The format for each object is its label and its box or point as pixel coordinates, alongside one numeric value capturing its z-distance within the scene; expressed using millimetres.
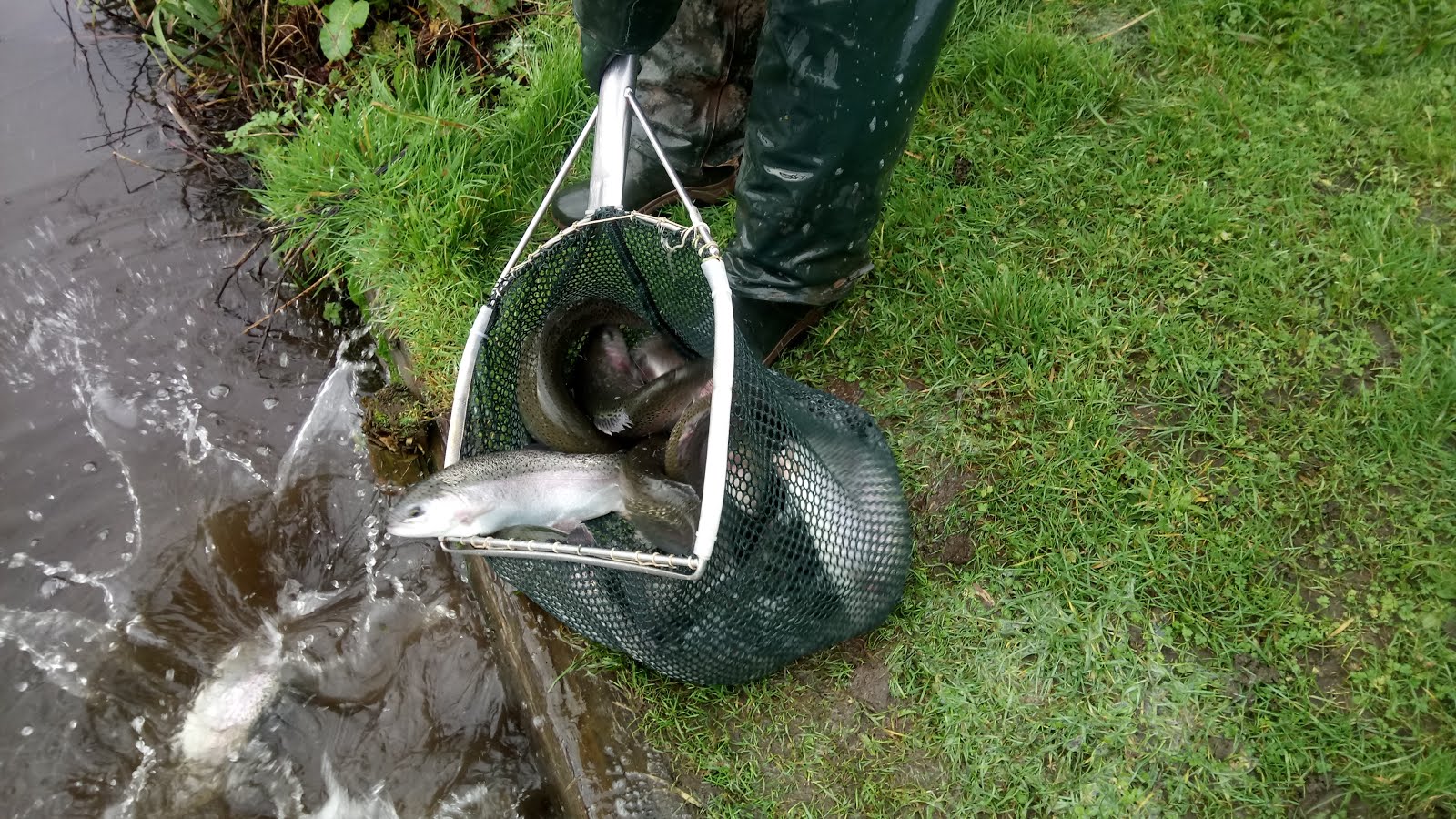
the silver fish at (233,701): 2650
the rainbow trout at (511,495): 2041
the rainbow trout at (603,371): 2650
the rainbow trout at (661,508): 1983
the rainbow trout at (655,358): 2658
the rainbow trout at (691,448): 2098
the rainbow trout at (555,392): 2396
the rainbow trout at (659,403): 2285
